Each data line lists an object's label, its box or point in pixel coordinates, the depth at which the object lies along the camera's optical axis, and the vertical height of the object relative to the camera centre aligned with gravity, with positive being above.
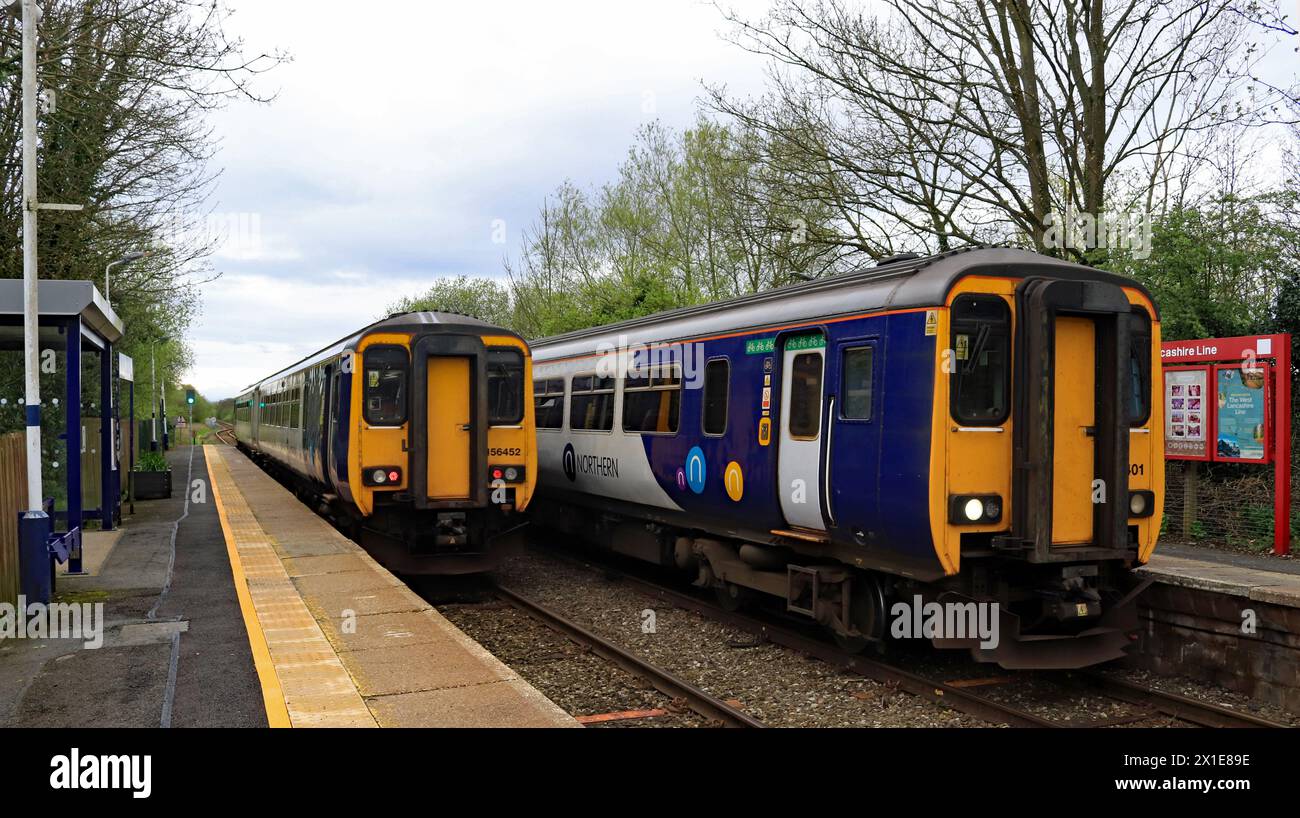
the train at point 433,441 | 11.45 -0.24
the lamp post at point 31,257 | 9.00 +1.59
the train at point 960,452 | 7.14 -0.25
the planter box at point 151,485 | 20.14 -1.33
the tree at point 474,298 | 43.78 +6.33
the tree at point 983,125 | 16.55 +5.18
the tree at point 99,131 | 10.90 +4.21
